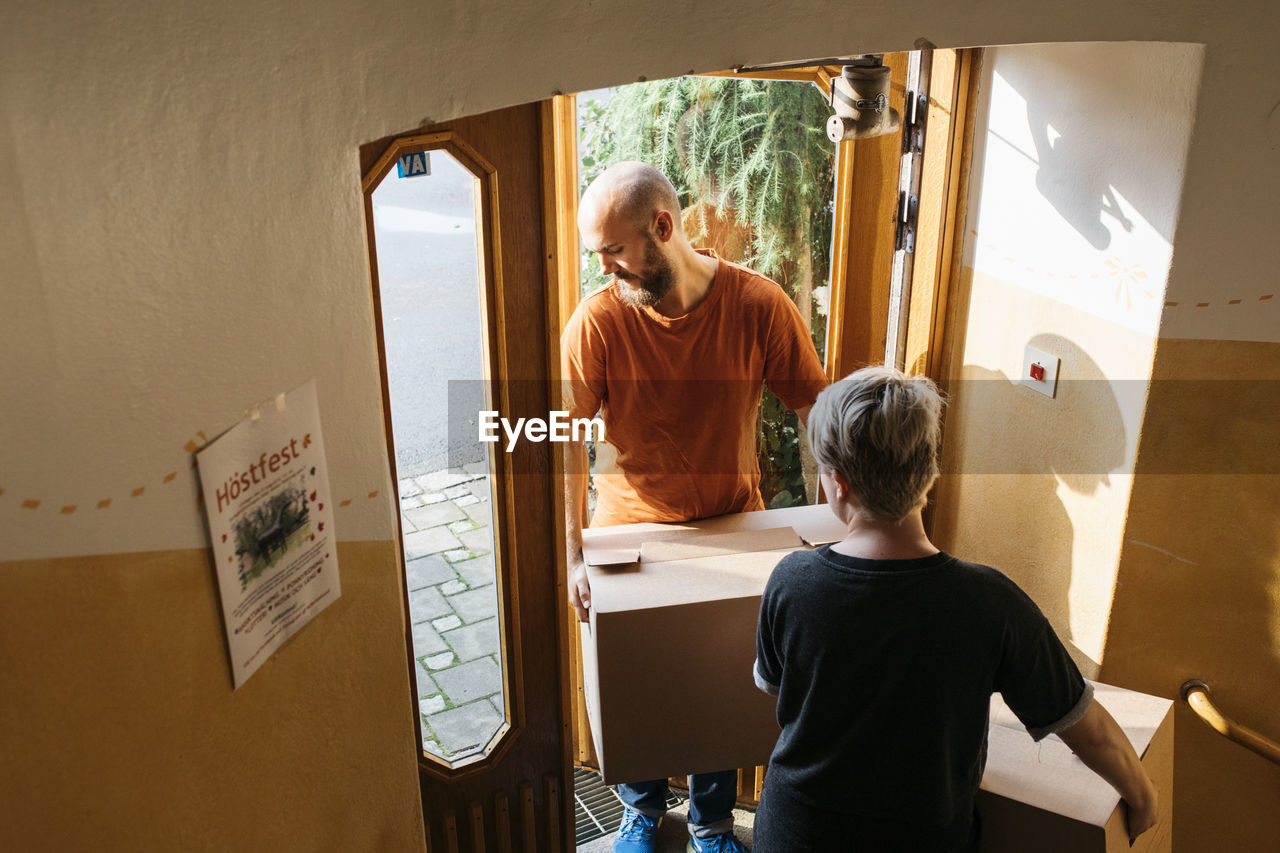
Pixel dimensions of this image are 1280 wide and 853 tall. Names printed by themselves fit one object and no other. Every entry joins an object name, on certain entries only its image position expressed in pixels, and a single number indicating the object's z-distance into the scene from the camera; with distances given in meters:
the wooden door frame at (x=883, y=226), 2.39
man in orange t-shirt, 2.34
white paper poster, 1.28
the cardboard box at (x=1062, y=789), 1.64
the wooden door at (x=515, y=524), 1.92
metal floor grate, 2.92
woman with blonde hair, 1.46
